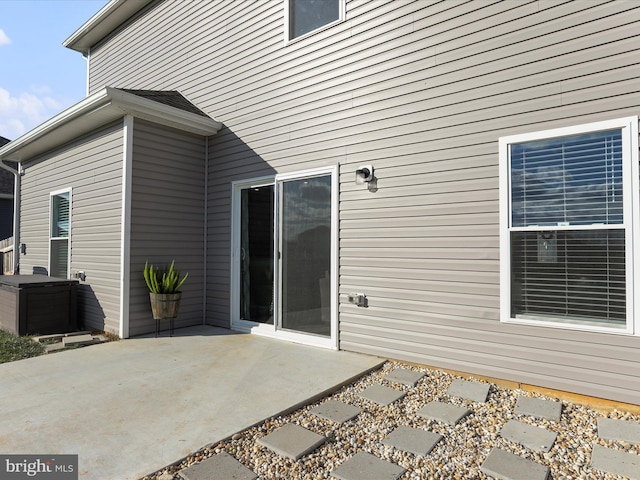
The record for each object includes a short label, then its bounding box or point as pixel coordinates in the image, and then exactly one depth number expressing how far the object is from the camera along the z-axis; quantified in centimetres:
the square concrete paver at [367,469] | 181
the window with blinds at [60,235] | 583
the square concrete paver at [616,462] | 183
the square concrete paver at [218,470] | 178
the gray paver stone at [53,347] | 400
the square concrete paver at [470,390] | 273
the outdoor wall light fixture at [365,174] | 377
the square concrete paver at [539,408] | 245
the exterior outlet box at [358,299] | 380
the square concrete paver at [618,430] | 214
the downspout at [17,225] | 733
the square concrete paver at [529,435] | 208
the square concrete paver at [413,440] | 205
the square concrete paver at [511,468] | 181
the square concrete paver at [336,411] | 242
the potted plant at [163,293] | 432
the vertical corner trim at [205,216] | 524
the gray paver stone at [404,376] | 302
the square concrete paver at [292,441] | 199
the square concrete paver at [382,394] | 269
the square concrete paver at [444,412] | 239
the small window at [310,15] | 419
